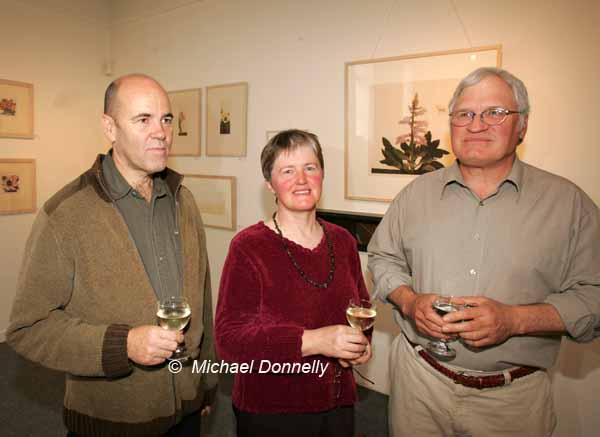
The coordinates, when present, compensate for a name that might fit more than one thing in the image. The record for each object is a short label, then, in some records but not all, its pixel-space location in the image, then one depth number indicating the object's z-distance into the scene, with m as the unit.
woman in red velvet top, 1.55
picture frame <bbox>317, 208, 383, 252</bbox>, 3.22
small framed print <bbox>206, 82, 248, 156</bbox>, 4.02
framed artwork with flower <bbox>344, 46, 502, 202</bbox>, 2.84
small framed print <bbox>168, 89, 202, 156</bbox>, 4.42
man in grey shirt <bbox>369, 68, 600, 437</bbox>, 1.59
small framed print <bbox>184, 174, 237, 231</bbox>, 4.22
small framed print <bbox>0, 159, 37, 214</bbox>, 4.25
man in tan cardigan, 1.43
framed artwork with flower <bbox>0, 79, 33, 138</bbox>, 4.18
